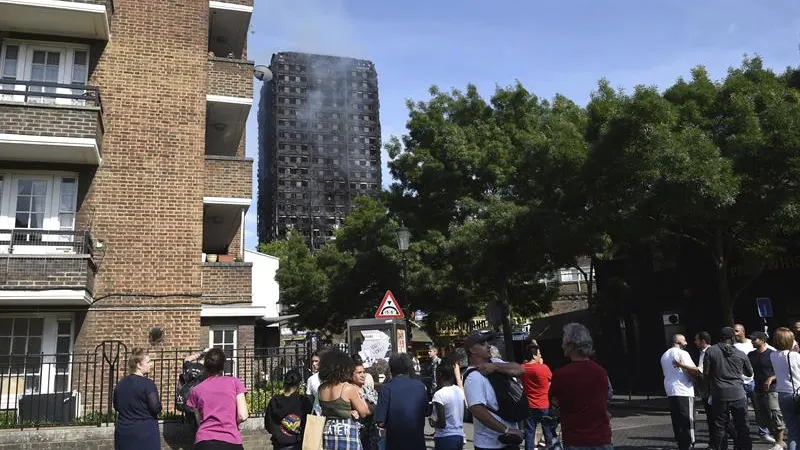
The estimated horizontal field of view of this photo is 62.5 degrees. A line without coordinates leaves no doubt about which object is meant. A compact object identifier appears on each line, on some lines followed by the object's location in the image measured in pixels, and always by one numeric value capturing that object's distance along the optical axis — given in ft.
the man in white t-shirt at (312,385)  26.63
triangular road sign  45.29
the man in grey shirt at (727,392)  28.91
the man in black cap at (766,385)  30.73
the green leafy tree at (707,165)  48.93
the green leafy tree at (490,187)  68.49
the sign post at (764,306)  62.75
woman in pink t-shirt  19.40
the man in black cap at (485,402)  17.10
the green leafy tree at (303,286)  111.55
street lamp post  60.85
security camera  58.54
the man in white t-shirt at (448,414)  19.71
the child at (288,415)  23.09
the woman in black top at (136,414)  20.80
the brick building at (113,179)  45.21
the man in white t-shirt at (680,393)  29.96
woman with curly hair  18.21
